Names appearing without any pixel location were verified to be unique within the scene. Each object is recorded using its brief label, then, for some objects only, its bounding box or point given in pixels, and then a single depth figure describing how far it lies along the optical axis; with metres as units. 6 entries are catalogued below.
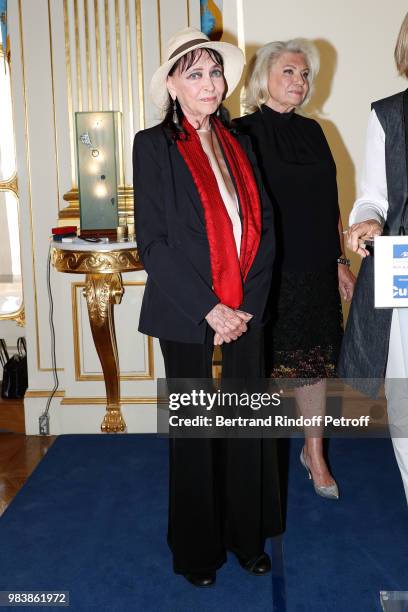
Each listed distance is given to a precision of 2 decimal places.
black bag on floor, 3.64
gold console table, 2.99
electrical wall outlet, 3.53
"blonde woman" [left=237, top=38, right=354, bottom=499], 2.51
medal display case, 3.15
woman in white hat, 1.93
